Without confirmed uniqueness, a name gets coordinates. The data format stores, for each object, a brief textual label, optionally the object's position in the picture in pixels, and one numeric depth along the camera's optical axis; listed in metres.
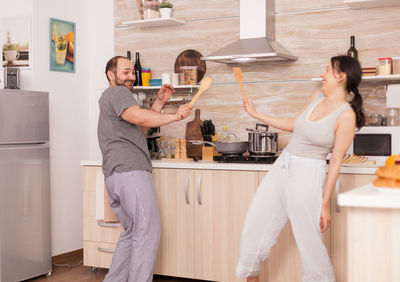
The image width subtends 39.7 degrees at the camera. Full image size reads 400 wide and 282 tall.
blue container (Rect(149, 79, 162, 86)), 4.38
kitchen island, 1.82
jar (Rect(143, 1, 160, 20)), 4.37
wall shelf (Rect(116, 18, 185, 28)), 4.33
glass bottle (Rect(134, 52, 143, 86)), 4.50
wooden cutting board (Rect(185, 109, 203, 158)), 4.05
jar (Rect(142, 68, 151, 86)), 4.47
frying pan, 3.76
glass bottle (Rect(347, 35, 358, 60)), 3.80
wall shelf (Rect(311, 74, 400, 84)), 3.55
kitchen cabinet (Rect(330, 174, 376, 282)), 3.31
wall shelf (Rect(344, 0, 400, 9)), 3.61
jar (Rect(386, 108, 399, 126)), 3.59
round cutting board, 4.37
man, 3.26
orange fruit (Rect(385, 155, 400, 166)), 2.01
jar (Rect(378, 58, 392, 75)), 3.59
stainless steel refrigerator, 3.73
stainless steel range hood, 3.78
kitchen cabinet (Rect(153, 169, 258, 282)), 3.63
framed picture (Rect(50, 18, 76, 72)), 4.39
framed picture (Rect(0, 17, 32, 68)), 4.22
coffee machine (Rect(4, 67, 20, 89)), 4.05
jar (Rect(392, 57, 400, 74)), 3.60
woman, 2.64
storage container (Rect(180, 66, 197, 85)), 4.28
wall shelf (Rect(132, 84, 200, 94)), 4.29
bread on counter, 1.88
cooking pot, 3.72
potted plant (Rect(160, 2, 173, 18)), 4.34
